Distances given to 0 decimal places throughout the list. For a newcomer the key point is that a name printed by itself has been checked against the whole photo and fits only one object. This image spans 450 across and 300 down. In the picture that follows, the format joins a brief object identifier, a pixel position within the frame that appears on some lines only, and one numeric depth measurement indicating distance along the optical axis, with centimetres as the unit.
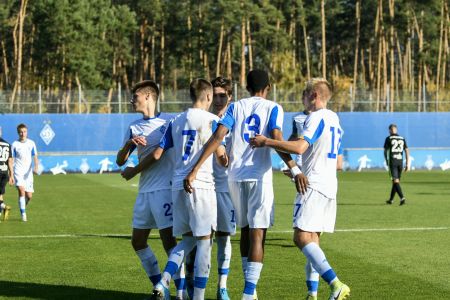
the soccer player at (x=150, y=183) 1648
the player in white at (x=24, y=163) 3463
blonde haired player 1544
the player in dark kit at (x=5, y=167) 3325
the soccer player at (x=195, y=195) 1560
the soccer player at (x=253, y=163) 1564
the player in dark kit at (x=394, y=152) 4230
